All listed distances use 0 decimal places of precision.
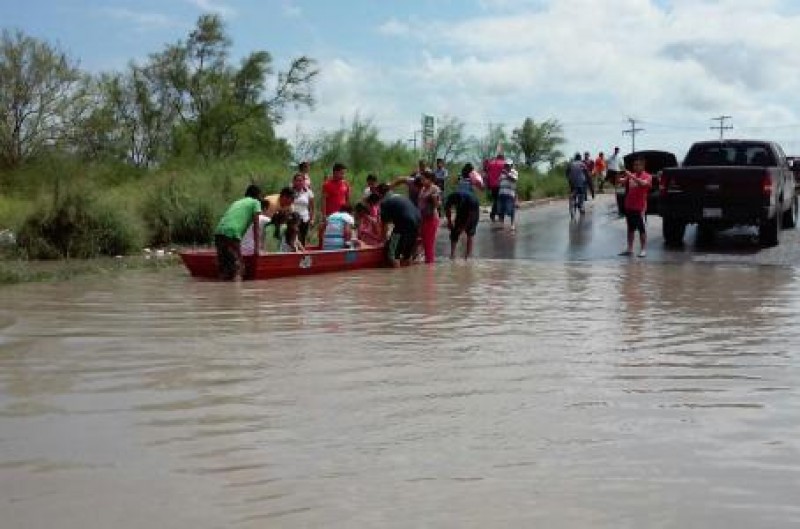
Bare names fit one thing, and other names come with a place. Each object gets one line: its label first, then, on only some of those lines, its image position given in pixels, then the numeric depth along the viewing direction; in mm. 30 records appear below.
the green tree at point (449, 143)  39812
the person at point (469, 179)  21031
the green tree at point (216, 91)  38500
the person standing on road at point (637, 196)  17516
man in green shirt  14211
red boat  14508
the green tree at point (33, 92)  30859
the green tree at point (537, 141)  60500
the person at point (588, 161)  38375
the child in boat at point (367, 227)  17484
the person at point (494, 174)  27094
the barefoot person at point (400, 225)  16641
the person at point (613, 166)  33444
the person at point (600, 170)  41812
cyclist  26781
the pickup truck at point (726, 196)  17859
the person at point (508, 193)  23688
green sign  26891
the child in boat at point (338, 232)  16266
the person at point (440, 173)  25062
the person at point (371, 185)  17992
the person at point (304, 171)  17938
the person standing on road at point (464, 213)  18172
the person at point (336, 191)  18344
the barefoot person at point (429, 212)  17344
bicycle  26922
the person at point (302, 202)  17516
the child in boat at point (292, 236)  15898
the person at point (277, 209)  15695
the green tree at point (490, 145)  43000
